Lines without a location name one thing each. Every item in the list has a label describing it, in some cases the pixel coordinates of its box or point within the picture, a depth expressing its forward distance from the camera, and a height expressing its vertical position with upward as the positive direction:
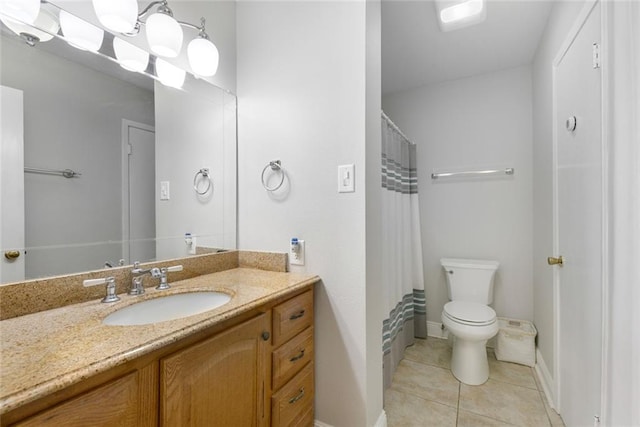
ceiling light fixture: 1.71 +1.29
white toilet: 1.84 -0.75
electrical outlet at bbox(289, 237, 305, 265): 1.43 -0.19
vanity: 0.56 -0.38
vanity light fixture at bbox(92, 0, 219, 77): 1.05 +0.79
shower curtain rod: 1.80 +0.62
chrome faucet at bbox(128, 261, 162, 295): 1.11 -0.26
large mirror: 0.93 +0.21
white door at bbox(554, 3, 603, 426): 1.13 -0.05
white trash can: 2.10 -1.02
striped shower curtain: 1.83 -0.30
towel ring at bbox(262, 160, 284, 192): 1.50 +0.24
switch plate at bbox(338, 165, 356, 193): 1.30 +0.16
